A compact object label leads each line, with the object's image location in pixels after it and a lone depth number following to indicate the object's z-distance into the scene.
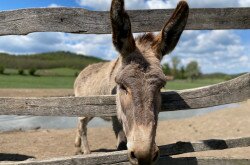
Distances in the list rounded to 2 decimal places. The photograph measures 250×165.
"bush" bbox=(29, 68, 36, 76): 56.68
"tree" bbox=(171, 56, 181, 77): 116.02
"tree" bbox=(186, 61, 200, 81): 125.59
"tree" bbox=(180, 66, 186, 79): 121.32
